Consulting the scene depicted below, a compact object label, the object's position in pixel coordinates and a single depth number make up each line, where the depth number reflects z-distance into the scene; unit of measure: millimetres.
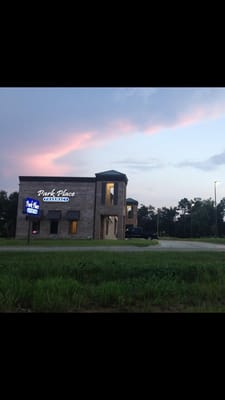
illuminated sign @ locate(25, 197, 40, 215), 26875
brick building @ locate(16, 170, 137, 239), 35812
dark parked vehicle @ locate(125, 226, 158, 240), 40900
